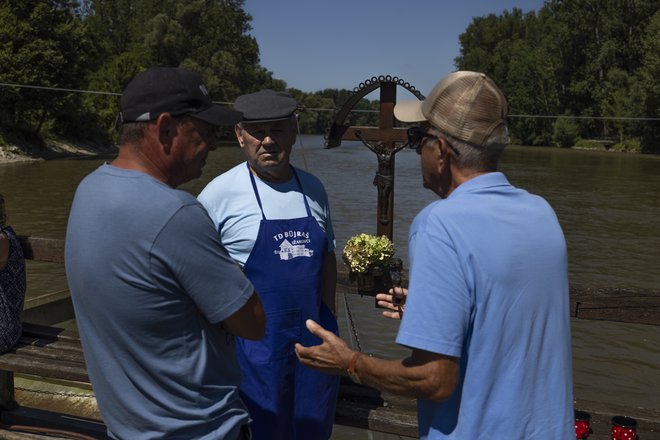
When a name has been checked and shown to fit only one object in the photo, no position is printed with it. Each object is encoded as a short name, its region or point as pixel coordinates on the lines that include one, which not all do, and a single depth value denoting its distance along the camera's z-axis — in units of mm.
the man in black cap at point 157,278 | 1800
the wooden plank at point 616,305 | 3424
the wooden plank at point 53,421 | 3879
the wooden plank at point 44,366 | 3683
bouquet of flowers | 3945
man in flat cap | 2930
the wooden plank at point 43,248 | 4285
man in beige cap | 1689
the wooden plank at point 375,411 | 3340
